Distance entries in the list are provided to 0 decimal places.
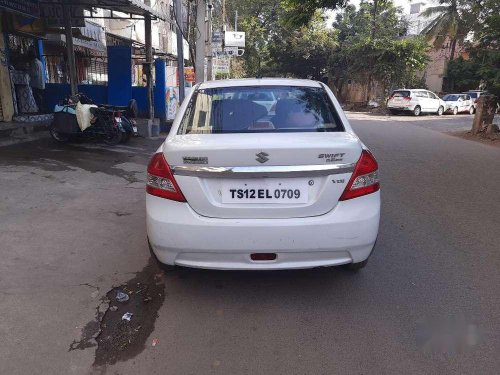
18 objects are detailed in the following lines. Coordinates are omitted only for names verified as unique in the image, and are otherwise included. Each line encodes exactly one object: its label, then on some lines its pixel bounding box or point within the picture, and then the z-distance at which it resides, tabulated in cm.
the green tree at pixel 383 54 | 2811
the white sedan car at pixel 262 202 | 290
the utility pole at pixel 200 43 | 1397
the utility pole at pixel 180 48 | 1170
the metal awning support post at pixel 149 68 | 1184
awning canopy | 981
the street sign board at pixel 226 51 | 2316
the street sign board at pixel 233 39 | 2380
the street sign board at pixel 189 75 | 1878
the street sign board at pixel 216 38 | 2112
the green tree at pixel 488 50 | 1216
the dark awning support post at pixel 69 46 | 1075
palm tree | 3603
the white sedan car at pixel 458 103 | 2675
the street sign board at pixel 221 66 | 2891
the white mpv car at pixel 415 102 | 2448
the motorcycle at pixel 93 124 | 962
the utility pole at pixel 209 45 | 1819
